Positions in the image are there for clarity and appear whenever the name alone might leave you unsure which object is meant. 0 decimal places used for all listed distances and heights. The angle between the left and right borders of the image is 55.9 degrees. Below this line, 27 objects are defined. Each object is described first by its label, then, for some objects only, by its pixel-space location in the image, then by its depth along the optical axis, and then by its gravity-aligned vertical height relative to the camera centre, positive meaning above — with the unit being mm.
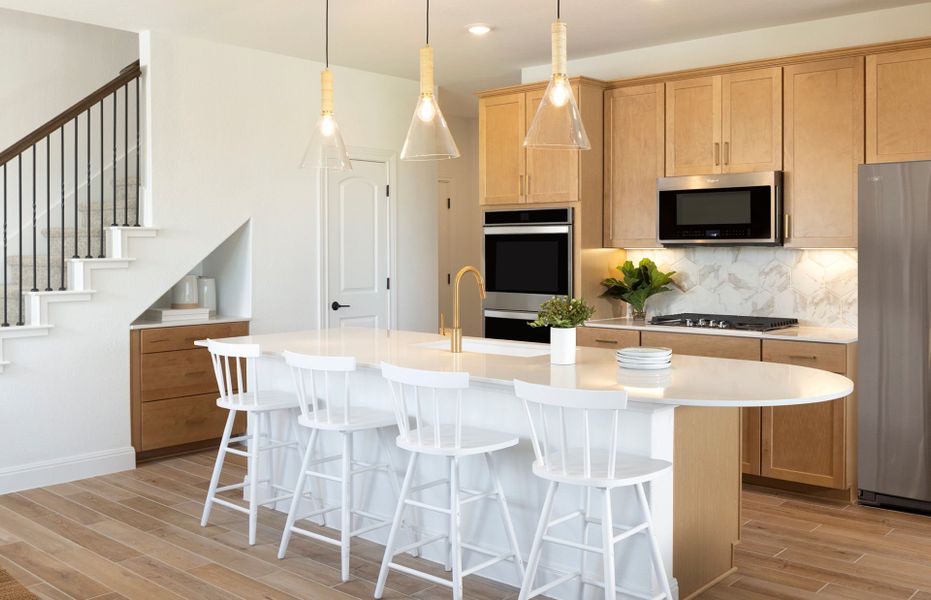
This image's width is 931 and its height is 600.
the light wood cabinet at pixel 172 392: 5371 -643
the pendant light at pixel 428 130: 3602 +656
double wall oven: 5719 +158
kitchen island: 2939 -518
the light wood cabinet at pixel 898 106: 4441 +939
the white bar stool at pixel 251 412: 3920 -573
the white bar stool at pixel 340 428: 3514 -562
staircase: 4977 +524
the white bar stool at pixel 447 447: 3098 -564
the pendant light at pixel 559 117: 3166 +624
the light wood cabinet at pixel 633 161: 5496 +814
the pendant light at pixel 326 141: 3887 +662
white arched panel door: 6441 +324
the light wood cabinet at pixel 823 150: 4699 +758
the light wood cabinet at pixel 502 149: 5941 +965
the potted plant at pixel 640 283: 5715 +39
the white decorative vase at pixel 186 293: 5750 -22
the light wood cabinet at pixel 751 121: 4977 +969
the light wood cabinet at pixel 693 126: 5219 +984
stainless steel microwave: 4980 +469
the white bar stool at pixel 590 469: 2709 -580
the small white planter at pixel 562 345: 3438 -220
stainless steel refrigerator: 4285 -231
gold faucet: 3834 -175
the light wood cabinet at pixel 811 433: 4512 -759
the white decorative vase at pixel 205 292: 5941 -16
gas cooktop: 4955 -193
